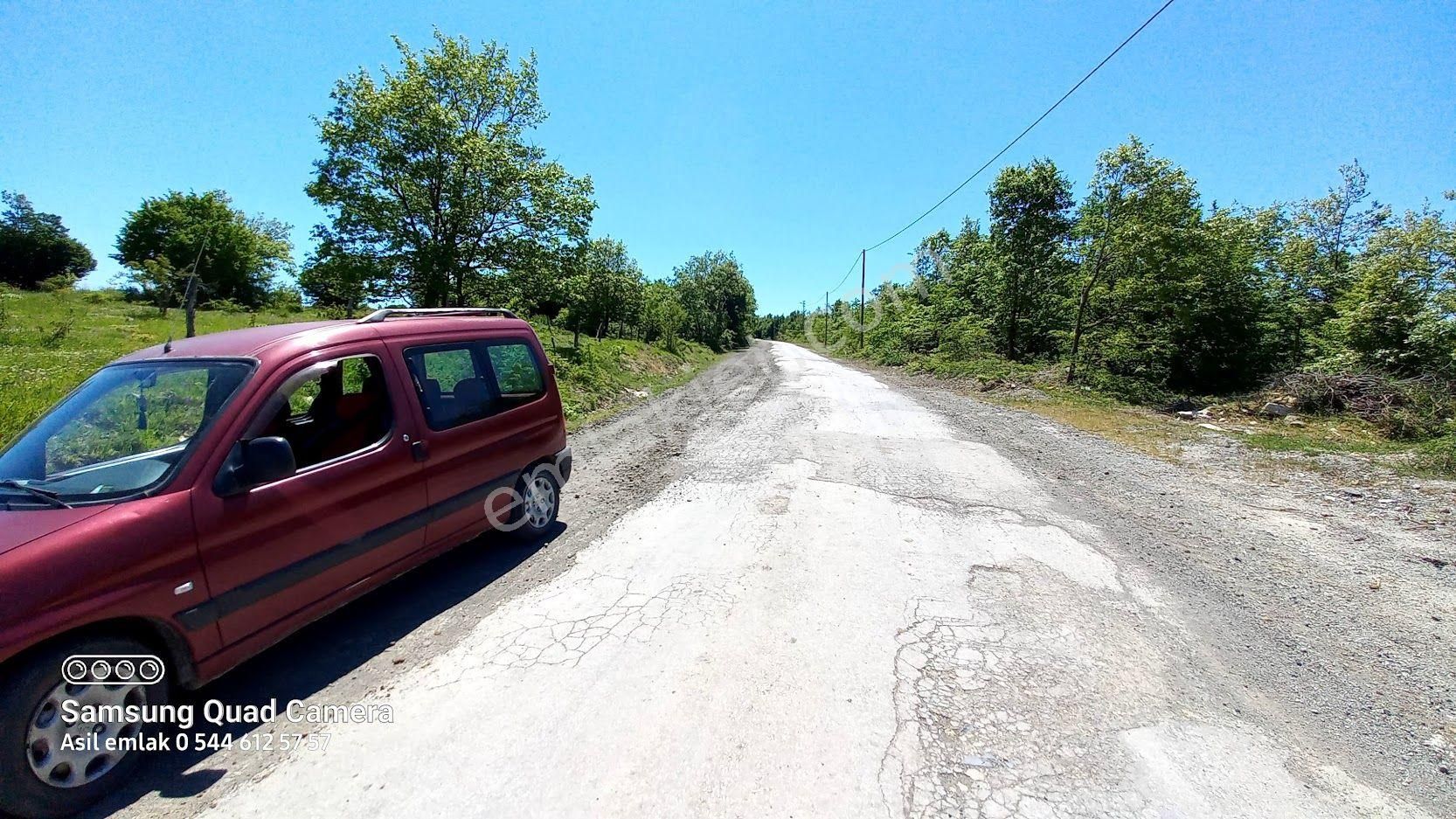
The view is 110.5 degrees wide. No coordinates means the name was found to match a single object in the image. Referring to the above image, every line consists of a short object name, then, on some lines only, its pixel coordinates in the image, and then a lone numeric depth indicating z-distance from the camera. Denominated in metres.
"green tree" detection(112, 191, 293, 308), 37.56
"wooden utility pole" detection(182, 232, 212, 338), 7.53
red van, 1.94
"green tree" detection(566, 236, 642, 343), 16.78
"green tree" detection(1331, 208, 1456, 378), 10.59
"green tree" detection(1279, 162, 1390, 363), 16.41
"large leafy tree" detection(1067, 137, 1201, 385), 13.15
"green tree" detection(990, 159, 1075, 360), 20.30
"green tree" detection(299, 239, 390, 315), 13.59
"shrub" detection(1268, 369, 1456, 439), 8.45
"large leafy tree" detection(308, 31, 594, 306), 13.31
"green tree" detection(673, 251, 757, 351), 55.59
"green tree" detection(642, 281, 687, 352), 35.34
